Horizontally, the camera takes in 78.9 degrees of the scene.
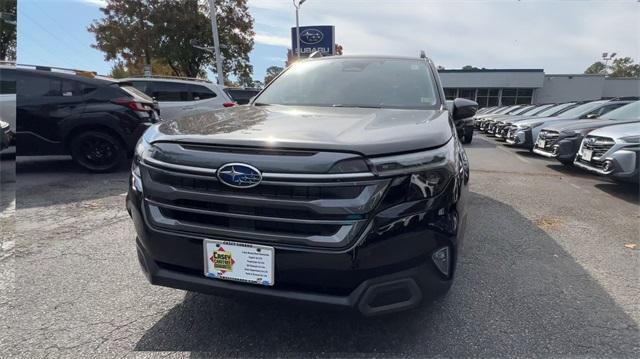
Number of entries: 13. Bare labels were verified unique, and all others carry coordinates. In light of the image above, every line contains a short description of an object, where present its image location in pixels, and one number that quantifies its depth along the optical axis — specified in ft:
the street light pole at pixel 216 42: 58.95
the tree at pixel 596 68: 281.74
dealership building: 132.05
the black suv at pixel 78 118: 19.79
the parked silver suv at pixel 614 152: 17.77
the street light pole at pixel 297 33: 77.43
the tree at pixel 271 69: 200.71
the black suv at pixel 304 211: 5.63
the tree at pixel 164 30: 83.61
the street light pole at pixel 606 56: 225.56
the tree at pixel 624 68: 236.63
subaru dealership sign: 84.74
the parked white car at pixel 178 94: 30.27
